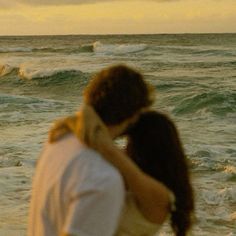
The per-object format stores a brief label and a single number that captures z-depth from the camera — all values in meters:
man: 2.89
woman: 3.07
